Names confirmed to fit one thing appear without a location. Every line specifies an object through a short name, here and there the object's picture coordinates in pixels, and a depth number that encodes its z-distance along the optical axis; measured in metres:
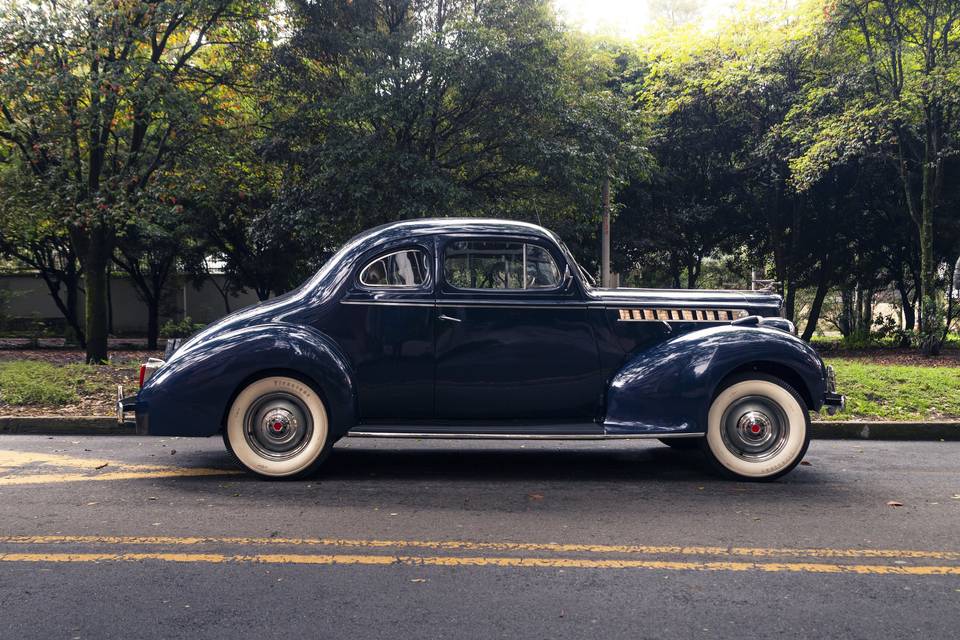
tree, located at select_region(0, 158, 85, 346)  14.14
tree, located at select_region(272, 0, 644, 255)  13.18
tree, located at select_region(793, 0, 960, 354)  16.47
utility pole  16.16
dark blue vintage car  5.98
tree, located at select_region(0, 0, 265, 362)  11.94
